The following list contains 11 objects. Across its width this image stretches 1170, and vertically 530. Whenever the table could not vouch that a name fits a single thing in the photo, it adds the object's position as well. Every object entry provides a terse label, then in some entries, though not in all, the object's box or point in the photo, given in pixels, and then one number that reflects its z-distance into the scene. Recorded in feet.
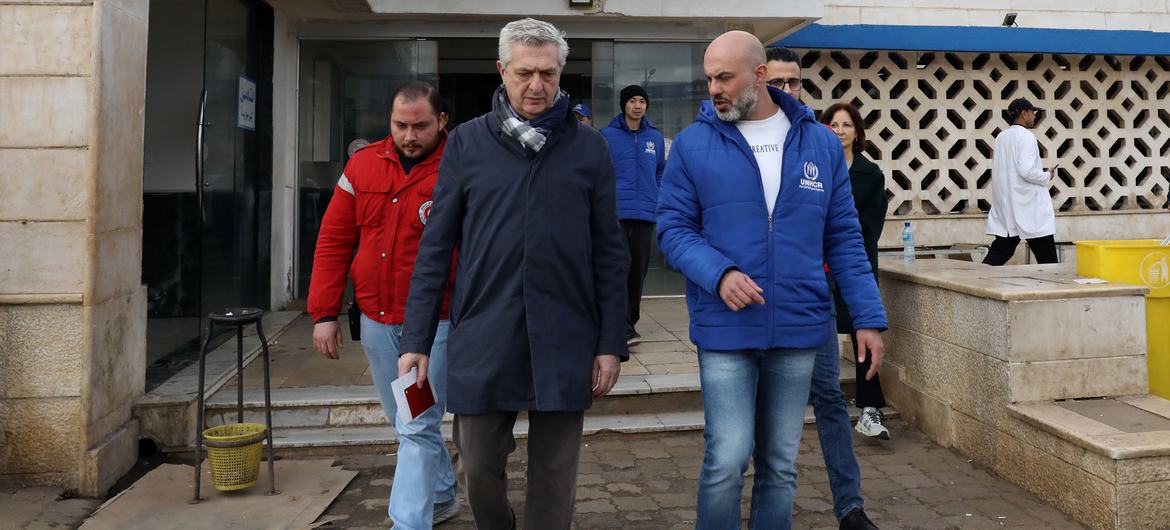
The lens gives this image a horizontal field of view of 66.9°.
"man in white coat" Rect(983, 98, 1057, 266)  22.70
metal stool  12.96
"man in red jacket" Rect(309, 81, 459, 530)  10.68
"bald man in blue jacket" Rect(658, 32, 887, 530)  8.95
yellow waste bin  14.44
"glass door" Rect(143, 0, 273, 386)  21.50
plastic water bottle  17.43
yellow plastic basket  13.24
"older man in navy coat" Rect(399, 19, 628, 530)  8.46
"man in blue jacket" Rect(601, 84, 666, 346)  20.25
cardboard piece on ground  12.59
